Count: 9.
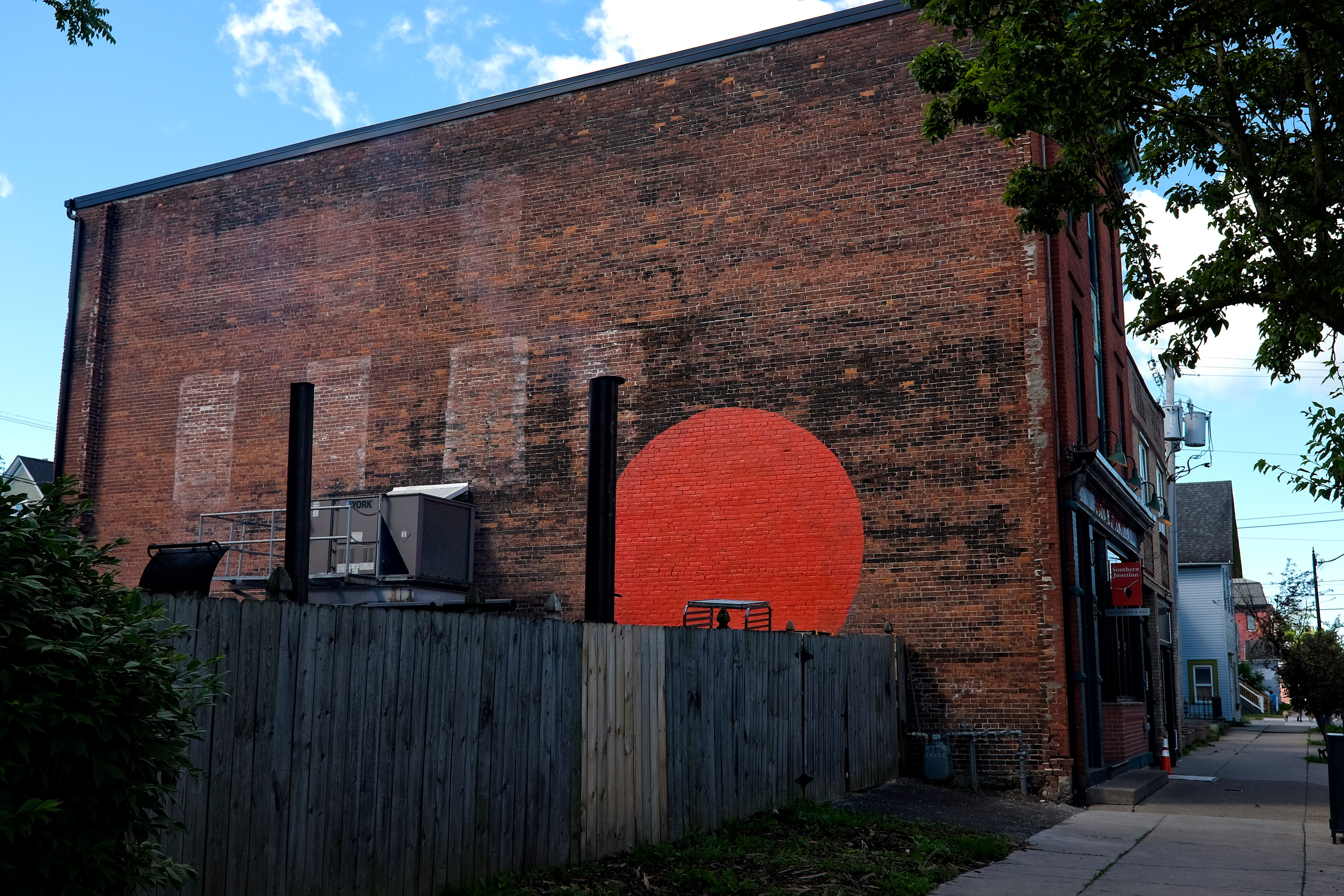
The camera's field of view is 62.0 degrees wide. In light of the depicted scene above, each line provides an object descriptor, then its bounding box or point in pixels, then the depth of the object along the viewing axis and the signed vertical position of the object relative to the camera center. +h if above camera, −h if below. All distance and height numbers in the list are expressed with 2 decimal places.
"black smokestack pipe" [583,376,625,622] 12.05 +1.43
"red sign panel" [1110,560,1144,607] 19.00 +0.86
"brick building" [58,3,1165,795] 15.98 +4.69
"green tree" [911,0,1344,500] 10.19 +5.01
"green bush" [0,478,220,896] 3.48 -0.28
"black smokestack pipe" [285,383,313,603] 12.08 +1.54
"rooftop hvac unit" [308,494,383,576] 17.98 +1.48
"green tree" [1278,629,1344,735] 26.17 -0.96
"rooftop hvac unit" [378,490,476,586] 17.83 +1.47
